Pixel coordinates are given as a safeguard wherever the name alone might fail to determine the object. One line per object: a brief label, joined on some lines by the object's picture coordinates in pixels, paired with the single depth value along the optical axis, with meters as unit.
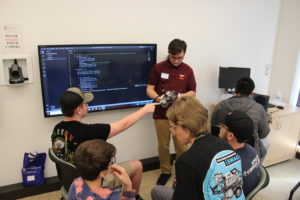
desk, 3.27
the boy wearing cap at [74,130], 1.66
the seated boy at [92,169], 1.25
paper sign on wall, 2.23
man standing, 2.73
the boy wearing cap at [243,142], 1.50
